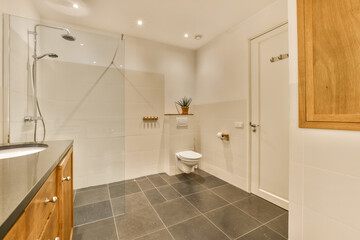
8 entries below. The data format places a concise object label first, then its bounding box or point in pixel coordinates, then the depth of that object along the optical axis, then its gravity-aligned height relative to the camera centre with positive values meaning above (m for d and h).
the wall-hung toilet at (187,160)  2.56 -0.64
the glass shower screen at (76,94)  1.76 +0.37
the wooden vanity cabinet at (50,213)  0.49 -0.38
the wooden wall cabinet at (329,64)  0.74 +0.28
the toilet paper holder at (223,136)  2.58 -0.25
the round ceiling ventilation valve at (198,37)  2.78 +1.48
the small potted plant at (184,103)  3.04 +0.34
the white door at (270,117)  1.88 +0.04
